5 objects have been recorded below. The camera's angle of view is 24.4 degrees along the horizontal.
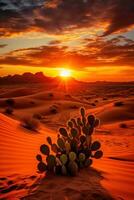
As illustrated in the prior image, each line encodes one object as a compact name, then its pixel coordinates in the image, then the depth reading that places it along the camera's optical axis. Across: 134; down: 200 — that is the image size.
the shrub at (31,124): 13.59
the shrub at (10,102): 30.44
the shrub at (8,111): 21.87
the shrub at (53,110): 28.11
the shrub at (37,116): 24.08
